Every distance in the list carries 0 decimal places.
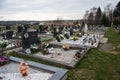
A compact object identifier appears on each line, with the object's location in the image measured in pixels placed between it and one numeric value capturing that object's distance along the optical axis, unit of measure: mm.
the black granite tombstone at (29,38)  7053
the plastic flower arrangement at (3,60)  4670
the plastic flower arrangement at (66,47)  7140
